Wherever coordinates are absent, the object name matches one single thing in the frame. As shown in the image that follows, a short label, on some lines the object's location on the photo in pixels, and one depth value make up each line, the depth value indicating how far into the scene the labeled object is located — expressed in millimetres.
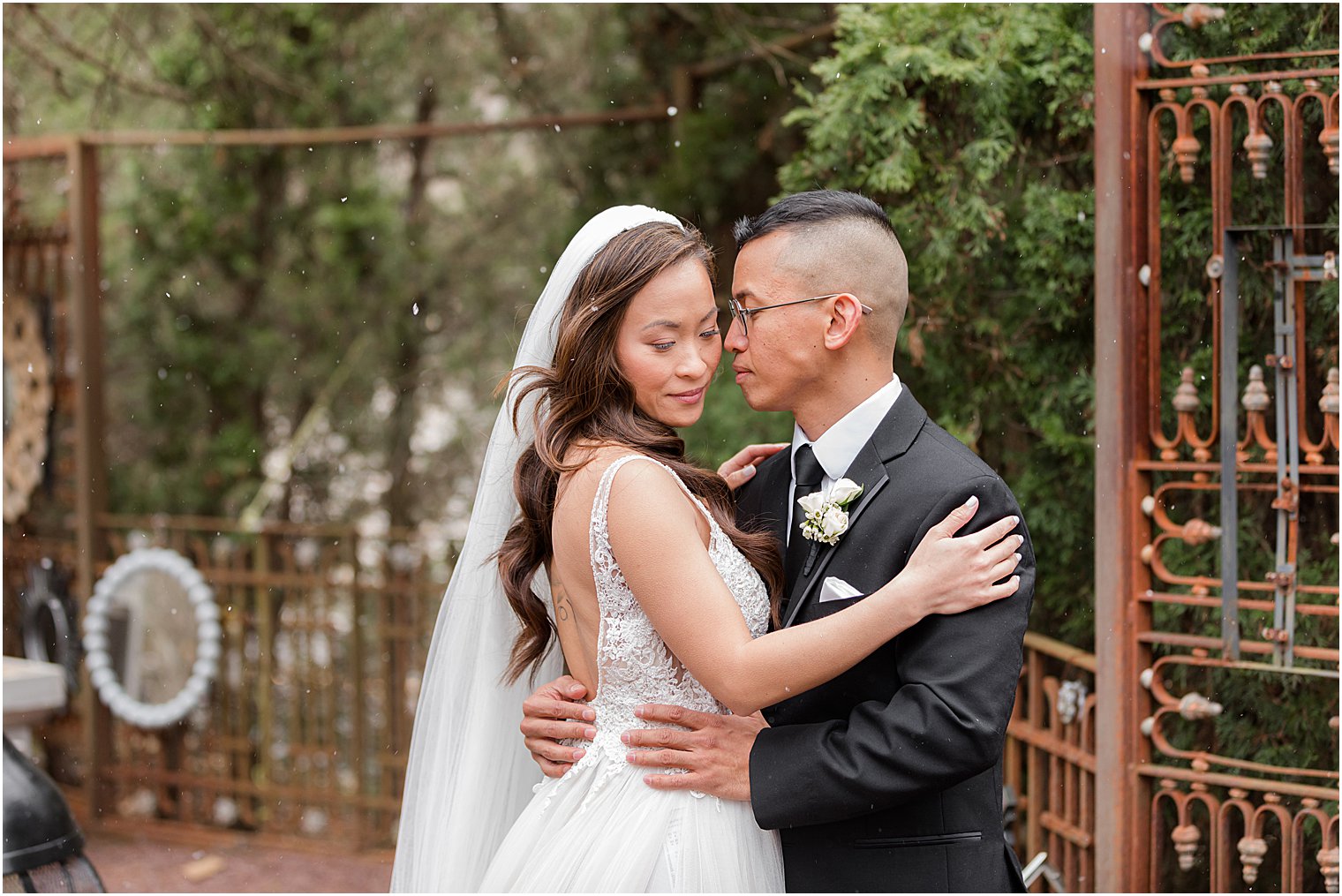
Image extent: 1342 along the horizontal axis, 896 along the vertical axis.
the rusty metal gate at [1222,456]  3518
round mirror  6355
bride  2268
